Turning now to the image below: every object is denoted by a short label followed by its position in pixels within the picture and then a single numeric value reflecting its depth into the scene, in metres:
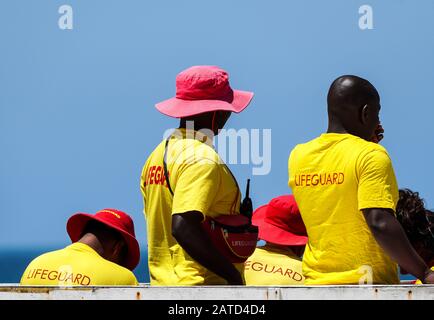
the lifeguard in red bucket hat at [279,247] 17.31
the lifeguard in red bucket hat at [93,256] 15.59
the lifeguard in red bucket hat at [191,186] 13.45
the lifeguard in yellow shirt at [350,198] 13.20
